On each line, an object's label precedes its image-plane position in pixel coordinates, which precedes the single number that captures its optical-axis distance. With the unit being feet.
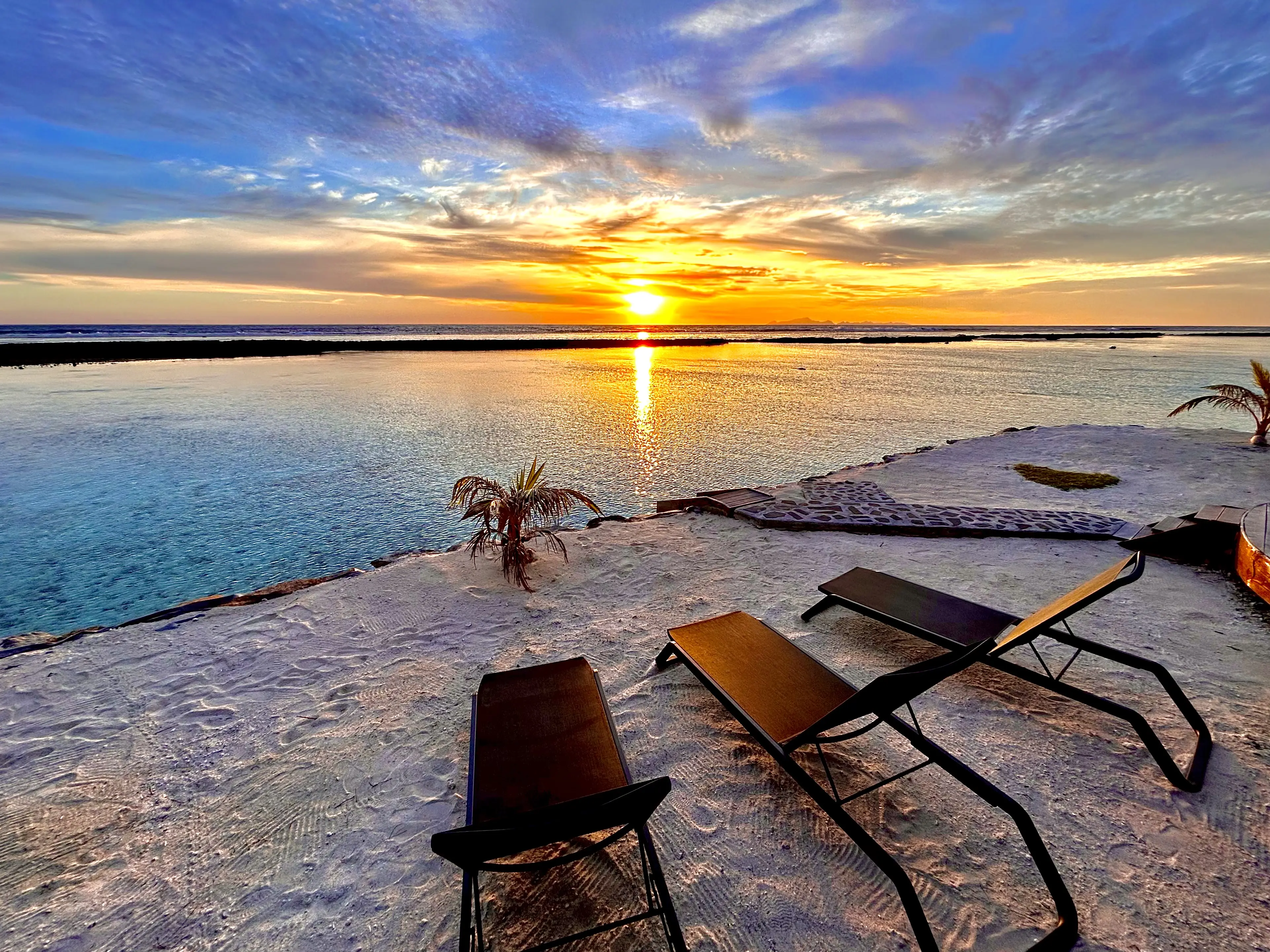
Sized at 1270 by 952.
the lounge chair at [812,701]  8.50
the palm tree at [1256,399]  41.91
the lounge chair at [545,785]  7.20
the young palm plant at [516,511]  21.83
